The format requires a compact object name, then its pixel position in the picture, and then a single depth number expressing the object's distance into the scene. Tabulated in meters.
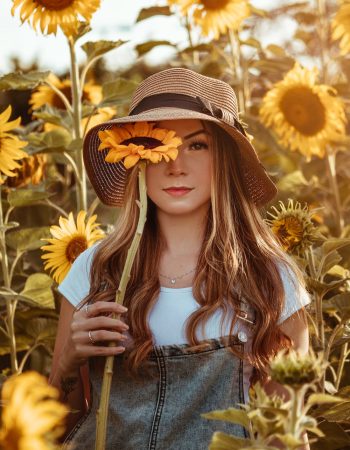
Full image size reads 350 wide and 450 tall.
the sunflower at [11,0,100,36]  2.62
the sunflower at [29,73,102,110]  3.58
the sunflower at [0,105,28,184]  2.43
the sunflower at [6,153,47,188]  3.02
